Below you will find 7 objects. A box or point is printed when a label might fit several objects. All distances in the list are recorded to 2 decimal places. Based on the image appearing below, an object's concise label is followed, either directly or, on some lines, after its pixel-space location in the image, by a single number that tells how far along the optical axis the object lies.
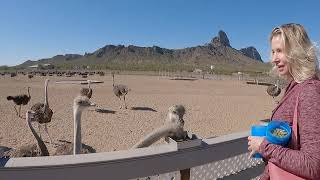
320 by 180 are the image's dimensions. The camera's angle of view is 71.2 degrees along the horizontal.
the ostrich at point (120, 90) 10.52
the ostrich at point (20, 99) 8.63
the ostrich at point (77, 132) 2.62
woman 0.94
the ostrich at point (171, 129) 1.40
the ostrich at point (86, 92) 10.05
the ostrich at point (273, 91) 12.78
